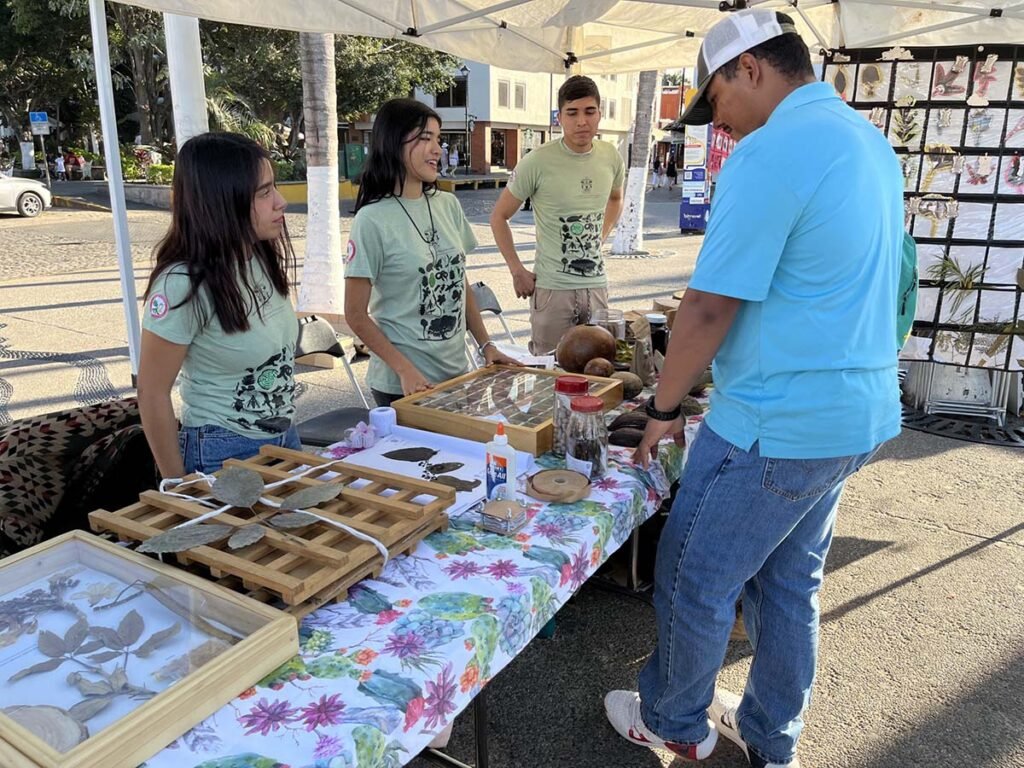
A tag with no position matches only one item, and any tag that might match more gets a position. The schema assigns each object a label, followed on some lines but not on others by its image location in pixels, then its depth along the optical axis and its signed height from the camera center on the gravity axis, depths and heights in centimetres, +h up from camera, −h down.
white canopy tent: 328 +94
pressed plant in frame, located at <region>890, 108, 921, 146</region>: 448 +49
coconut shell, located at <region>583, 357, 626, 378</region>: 257 -55
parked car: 1554 +0
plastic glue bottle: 170 -60
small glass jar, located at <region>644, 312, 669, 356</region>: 283 -47
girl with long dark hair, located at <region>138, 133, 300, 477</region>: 176 -27
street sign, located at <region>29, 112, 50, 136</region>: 2043 +199
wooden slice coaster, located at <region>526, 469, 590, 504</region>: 177 -66
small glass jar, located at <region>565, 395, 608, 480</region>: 192 -59
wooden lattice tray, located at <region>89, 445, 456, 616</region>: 126 -61
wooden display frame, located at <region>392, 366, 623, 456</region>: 203 -60
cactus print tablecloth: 103 -72
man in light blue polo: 140 -26
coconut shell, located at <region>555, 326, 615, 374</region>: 267 -50
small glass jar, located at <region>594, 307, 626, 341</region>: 300 -46
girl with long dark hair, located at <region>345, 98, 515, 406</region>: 236 -18
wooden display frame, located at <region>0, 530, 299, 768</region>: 91 -65
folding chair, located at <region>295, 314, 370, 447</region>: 297 -91
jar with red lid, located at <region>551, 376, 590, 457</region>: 198 -52
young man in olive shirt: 356 -4
